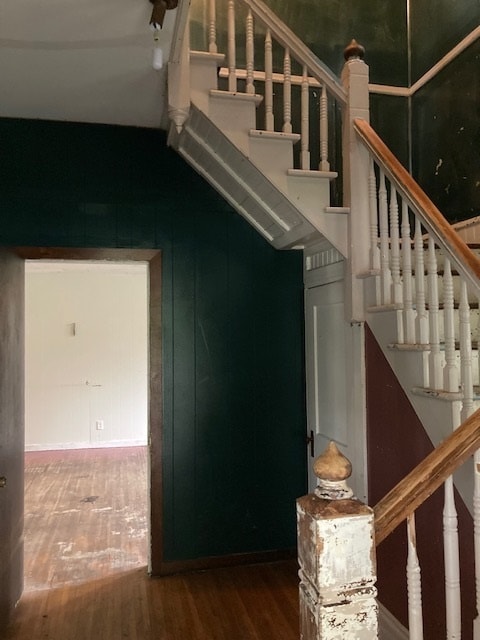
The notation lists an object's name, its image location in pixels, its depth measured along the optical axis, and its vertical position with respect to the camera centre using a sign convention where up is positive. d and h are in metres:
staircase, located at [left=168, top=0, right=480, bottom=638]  1.91 +0.62
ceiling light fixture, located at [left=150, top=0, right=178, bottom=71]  1.73 +1.14
